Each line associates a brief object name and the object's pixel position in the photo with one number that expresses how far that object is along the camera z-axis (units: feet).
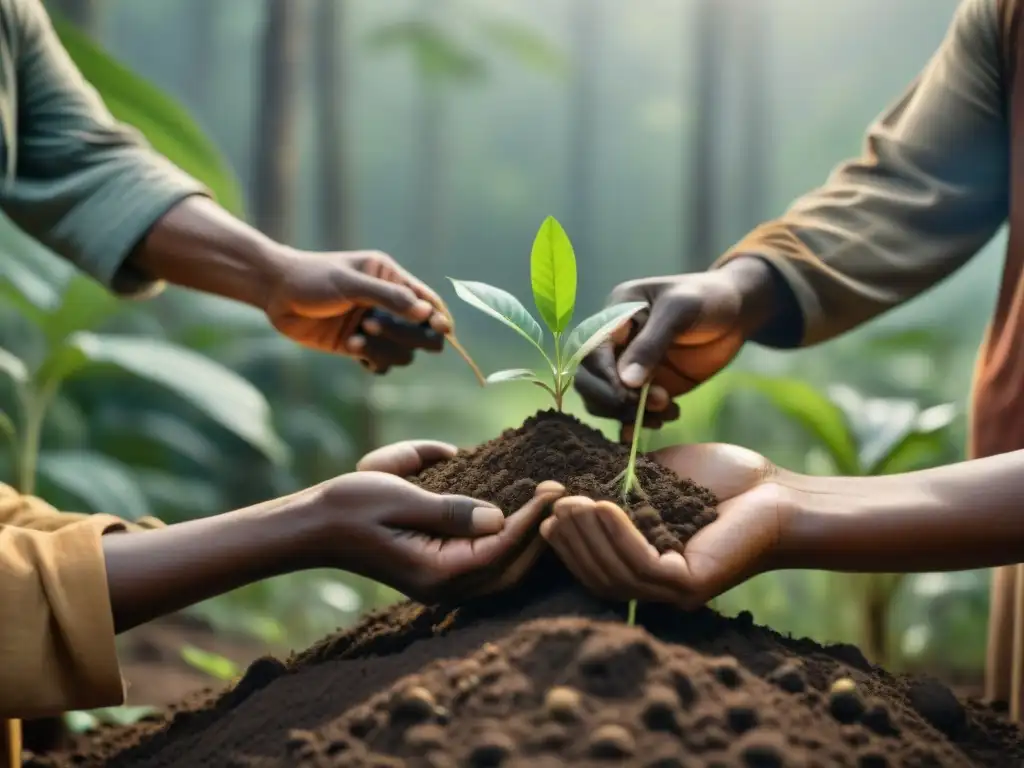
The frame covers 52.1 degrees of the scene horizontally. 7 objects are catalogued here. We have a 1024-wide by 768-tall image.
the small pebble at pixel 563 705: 1.89
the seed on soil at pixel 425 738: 1.88
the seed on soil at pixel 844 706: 2.18
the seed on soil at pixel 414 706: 1.96
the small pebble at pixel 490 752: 1.81
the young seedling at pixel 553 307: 2.73
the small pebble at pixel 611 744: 1.81
